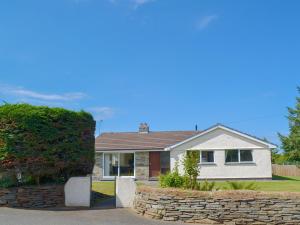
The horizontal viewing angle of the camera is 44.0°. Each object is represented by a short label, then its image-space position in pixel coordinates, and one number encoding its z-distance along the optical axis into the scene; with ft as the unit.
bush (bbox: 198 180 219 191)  46.71
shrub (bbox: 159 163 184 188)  47.80
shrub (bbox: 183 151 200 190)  47.29
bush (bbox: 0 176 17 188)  53.72
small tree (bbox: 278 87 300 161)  151.94
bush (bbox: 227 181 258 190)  46.03
